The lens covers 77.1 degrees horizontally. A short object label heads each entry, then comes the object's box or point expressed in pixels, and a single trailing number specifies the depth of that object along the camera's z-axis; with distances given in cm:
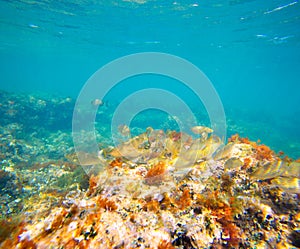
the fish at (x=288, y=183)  277
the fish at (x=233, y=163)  336
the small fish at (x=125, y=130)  563
